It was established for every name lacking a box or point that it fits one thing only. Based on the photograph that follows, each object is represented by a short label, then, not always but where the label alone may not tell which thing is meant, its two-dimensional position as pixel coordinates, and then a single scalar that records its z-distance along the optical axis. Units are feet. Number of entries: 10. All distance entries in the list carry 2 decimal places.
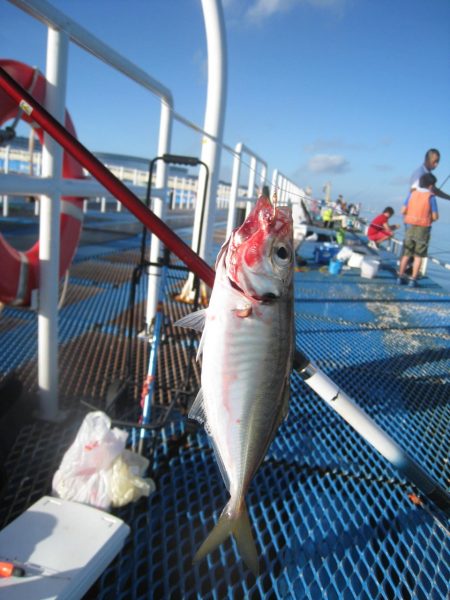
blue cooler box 31.83
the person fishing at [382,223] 34.22
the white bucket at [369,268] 27.78
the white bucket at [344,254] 31.53
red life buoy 7.19
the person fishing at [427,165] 21.06
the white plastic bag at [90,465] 6.10
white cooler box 4.60
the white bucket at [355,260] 30.56
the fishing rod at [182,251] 4.61
